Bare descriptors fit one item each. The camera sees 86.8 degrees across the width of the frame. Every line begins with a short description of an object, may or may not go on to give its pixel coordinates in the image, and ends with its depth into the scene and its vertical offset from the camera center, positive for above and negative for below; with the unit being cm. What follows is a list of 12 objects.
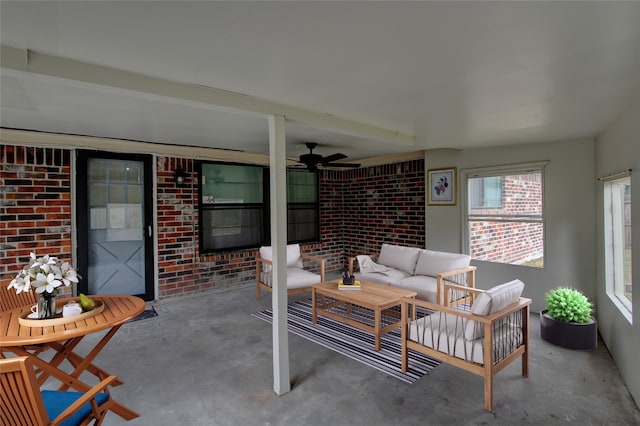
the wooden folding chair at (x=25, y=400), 141 -81
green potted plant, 323 -108
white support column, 261 -26
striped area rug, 295 -133
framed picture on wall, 516 +41
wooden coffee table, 338 -91
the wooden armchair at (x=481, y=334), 240 -95
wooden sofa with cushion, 411 -78
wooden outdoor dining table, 195 -68
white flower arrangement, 212 -39
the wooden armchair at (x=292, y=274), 450 -85
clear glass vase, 218 -58
